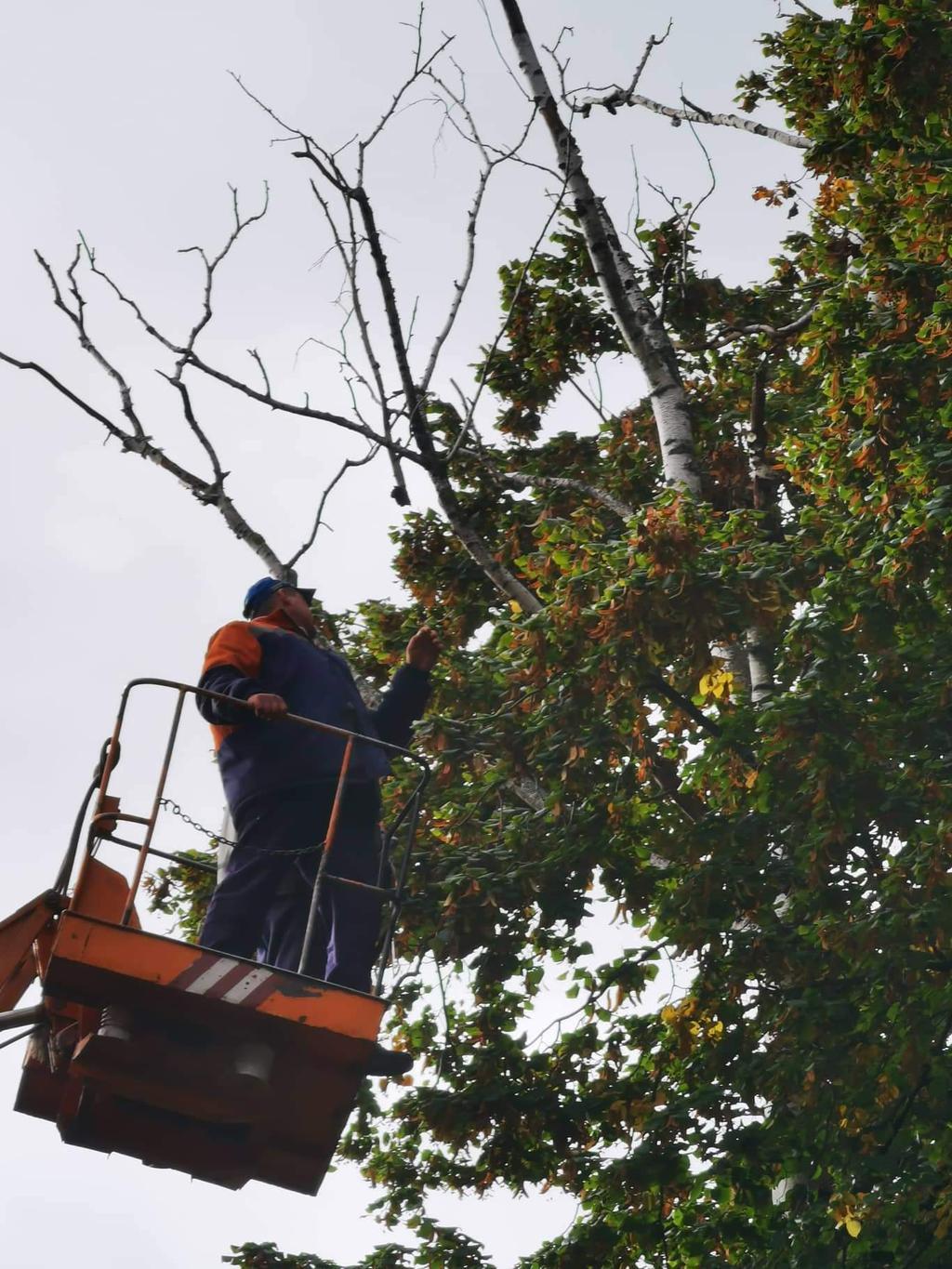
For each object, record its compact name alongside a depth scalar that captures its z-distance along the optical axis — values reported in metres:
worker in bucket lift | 13.30
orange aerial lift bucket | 11.84
